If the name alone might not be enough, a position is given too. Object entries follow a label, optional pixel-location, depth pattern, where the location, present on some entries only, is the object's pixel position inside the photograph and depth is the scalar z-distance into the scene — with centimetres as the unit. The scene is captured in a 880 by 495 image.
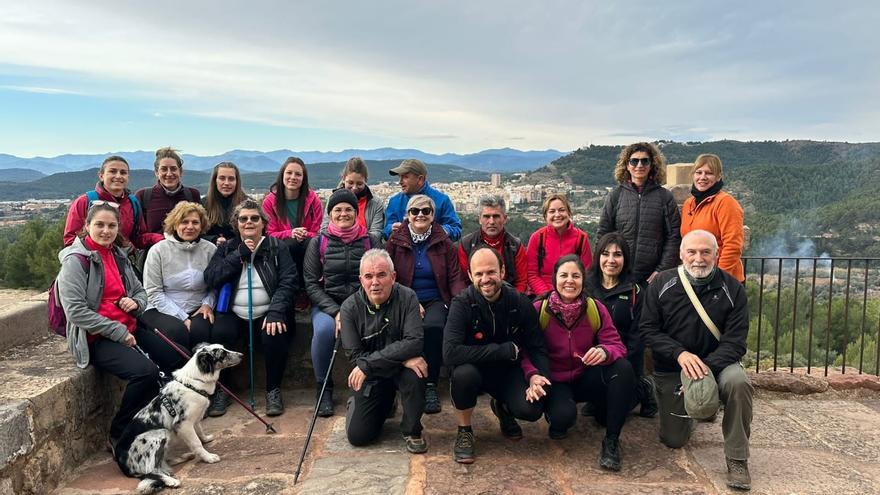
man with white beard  330
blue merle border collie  324
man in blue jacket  493
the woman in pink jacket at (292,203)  496
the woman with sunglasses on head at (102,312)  350
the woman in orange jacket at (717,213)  419
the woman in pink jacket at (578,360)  351
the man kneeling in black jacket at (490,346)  349
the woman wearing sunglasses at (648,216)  442
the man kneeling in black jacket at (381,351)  361
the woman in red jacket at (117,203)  421
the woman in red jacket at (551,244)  441
